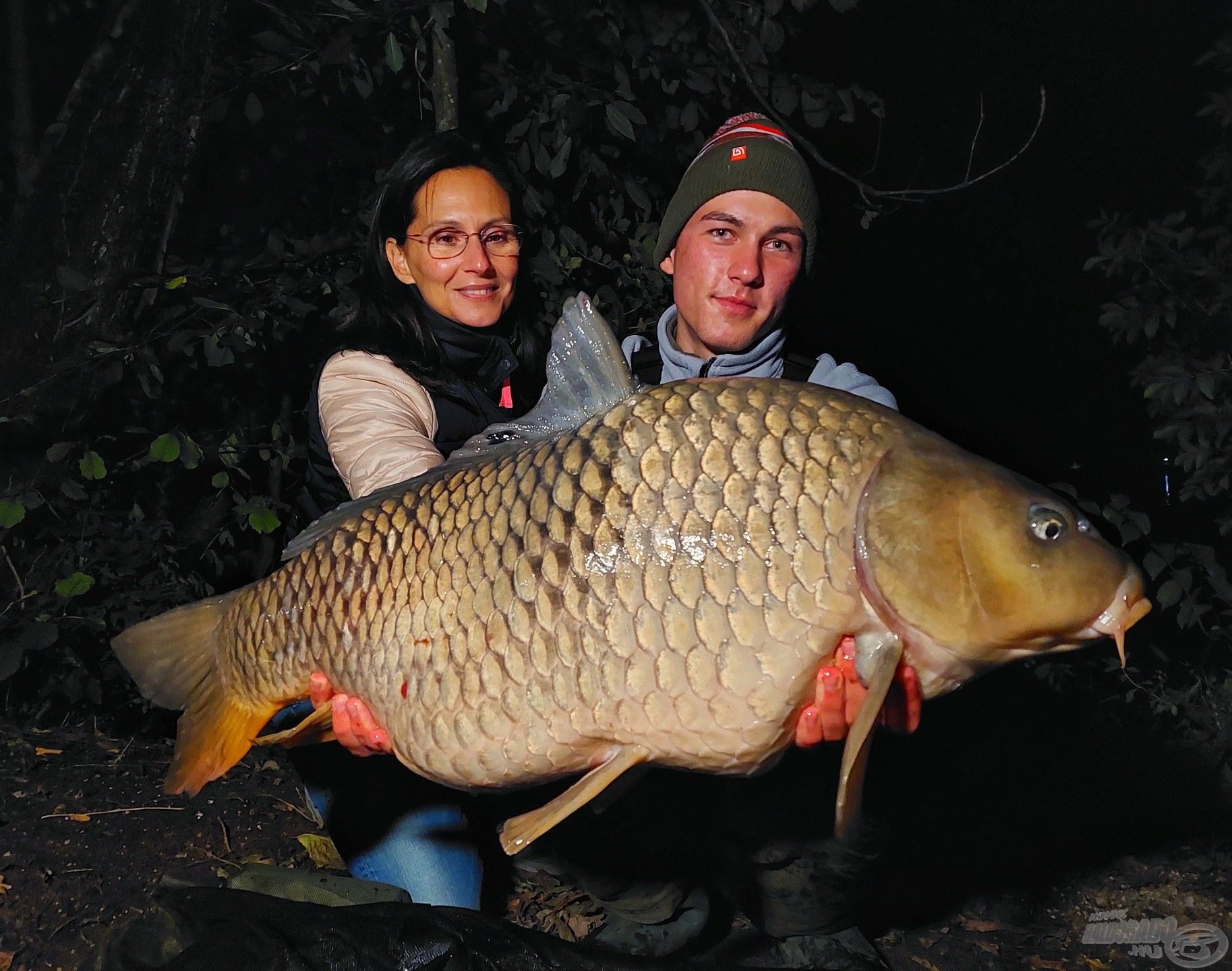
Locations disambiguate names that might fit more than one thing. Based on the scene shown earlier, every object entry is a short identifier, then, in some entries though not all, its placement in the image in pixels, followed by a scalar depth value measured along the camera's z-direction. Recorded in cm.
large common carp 110
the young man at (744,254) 176
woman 185
